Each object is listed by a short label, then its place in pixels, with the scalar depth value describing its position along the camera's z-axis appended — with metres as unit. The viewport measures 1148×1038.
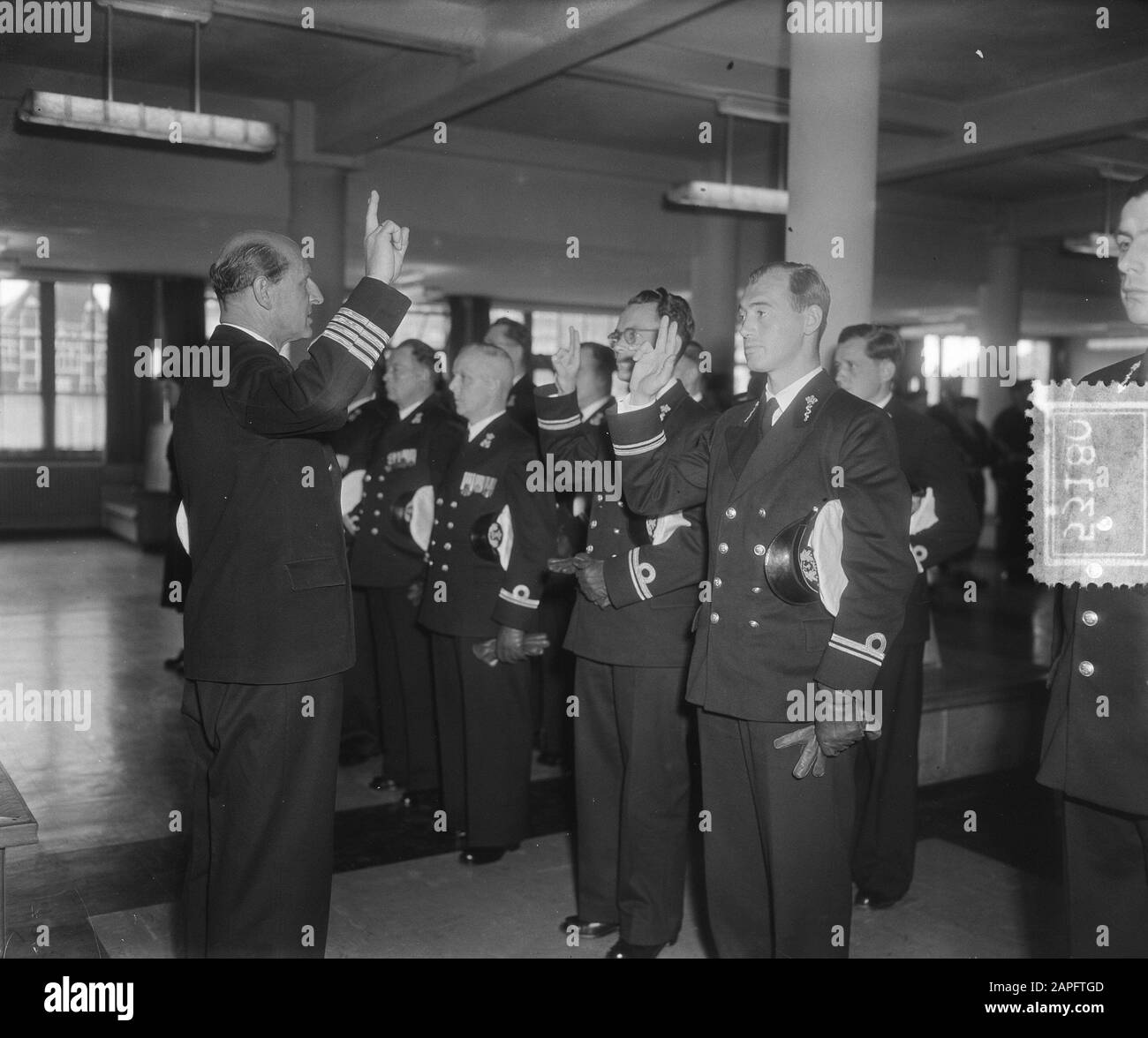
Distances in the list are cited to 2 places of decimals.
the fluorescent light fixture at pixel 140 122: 5.77
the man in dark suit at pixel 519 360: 4.34
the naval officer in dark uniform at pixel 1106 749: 1.79
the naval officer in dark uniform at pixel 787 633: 2.16
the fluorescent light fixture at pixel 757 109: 7.42
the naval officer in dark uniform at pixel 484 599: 3.47
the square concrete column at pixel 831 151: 4.44
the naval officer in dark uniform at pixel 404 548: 4.07
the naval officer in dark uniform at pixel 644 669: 2.71
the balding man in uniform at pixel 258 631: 2.24
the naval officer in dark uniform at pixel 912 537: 3.18
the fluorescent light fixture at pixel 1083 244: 9.55
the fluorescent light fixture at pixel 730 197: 7.34
